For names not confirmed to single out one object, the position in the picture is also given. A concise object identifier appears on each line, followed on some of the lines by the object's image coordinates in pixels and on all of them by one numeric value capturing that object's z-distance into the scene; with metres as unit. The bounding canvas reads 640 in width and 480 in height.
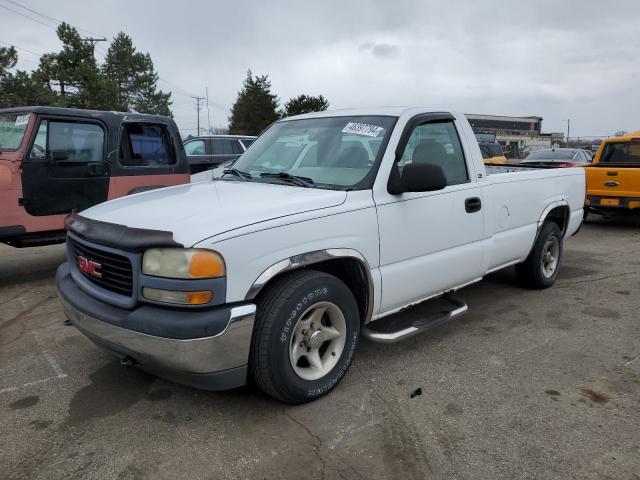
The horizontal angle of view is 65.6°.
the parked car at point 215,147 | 12.66
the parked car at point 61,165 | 5.52
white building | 63.71
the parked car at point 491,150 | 18.66
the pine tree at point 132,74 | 46.84
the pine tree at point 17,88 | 29.91
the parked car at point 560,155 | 14.81
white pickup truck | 2.58
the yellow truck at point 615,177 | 9.44
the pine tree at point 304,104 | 42.66
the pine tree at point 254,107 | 43.78
